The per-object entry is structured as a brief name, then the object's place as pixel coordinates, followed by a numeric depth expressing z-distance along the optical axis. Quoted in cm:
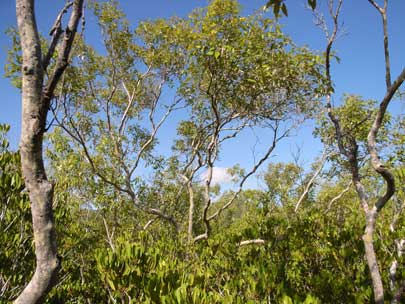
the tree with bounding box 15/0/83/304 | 182
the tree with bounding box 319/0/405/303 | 301
